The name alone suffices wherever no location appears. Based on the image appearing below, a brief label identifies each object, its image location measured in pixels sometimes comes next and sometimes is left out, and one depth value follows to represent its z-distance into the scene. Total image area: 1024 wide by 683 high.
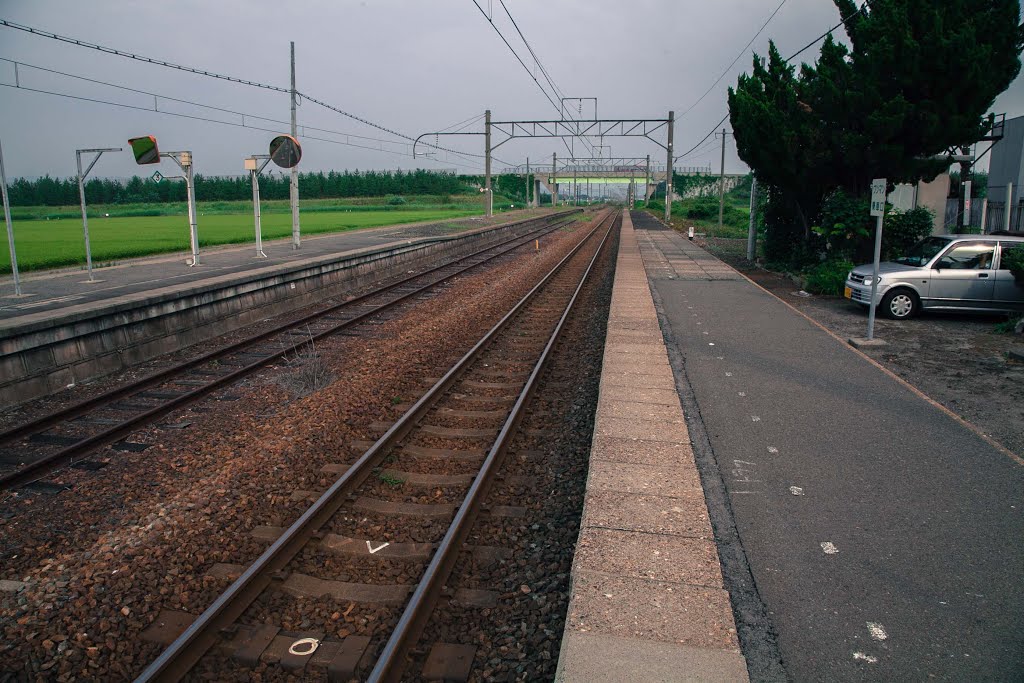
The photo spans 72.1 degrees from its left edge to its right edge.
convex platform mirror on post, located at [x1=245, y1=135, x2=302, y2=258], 21.14
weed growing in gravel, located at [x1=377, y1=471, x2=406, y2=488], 6.41
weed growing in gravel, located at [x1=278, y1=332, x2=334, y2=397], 9.61
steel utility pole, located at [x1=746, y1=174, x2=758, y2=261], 26.50
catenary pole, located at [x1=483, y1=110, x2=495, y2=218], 43.12
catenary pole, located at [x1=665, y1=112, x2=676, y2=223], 48.69
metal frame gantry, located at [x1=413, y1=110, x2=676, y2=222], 38.12
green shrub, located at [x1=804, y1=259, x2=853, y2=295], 17.95
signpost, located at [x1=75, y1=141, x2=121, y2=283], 15.83
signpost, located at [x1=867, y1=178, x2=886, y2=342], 11.66
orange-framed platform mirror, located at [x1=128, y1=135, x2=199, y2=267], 17.48
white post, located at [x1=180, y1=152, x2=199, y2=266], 18.19
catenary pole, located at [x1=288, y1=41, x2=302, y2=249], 24.41
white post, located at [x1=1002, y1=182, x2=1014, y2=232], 19.23
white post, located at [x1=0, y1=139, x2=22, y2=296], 12.42
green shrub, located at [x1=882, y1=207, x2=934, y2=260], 18.58
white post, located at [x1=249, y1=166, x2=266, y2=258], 21.34
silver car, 13.58
